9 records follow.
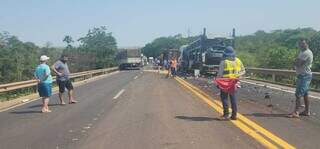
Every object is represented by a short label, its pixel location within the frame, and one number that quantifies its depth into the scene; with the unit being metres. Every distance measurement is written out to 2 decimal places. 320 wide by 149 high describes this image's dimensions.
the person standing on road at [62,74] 12.44
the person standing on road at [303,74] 9.20
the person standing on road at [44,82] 10.99
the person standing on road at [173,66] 29.12
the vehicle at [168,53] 42.72
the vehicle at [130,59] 53.16
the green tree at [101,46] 56.95
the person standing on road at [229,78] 8.80
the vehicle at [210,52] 29.37
